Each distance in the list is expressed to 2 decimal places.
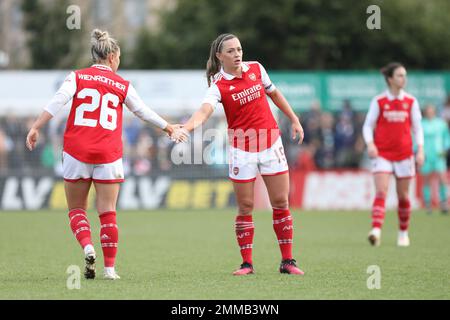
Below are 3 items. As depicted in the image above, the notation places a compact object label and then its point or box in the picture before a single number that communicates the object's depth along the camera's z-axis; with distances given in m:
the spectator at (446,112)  26.27
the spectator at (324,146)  25.94
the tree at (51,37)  52.44
